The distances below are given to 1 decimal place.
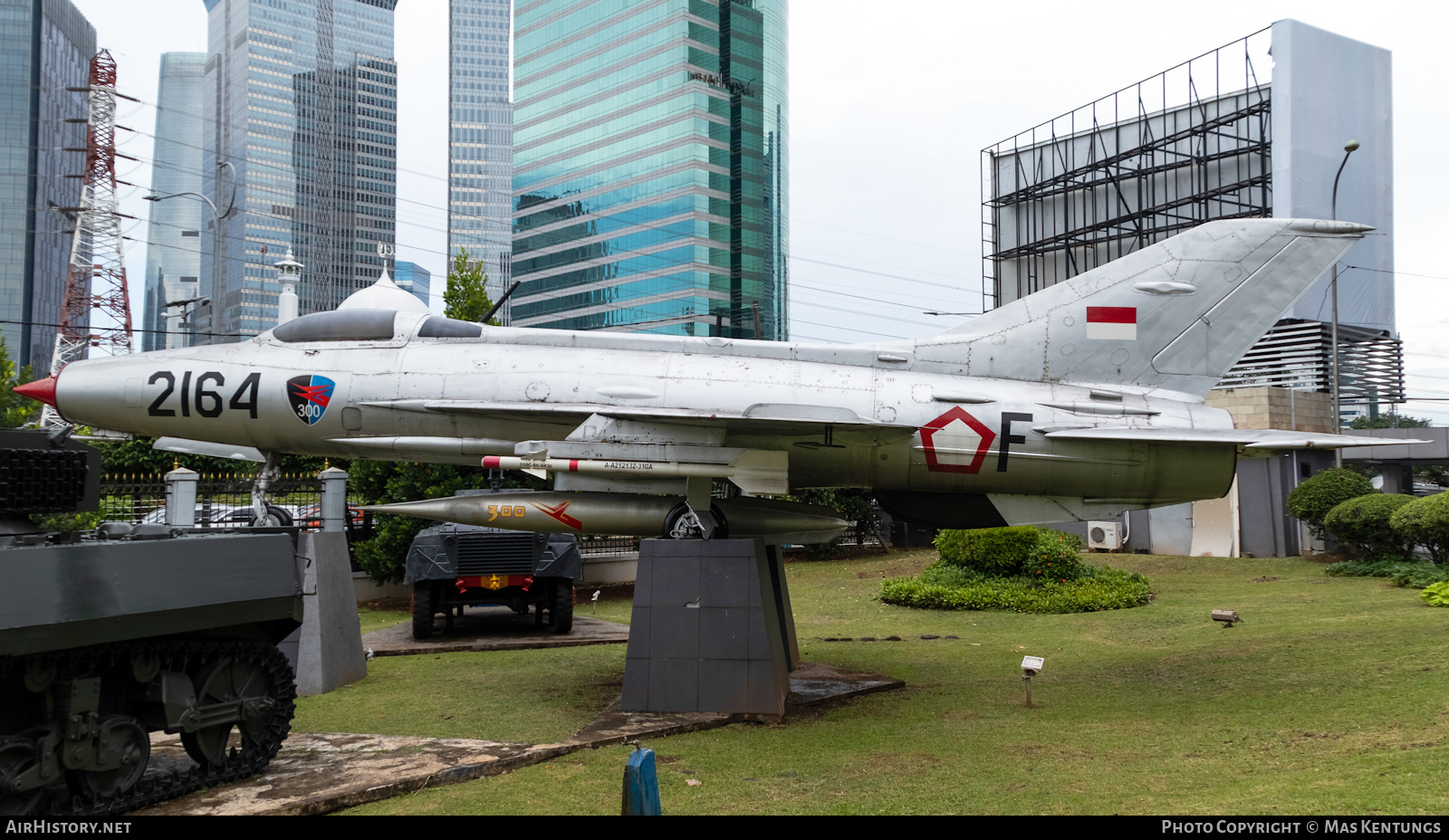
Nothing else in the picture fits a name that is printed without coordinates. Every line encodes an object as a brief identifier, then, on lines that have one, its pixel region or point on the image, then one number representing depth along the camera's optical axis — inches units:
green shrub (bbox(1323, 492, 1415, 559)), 644.7
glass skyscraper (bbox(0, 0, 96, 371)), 3494.1
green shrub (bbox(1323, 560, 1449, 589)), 573.0
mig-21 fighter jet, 349.4
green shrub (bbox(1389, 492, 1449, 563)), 583.2
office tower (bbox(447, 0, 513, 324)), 6565.0
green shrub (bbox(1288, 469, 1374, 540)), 730.2
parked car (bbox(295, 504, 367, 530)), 603.5
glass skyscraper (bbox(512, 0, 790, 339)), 3122.5
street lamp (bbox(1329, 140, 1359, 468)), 738.2
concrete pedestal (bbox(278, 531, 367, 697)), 382.6
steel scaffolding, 1233.4
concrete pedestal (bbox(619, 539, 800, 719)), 328.8
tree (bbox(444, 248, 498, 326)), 761.0
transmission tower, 1796.3
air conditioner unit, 908.6
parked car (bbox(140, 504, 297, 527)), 583.2
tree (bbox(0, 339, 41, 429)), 679.4
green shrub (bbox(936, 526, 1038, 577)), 652.7
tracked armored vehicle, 200.1
